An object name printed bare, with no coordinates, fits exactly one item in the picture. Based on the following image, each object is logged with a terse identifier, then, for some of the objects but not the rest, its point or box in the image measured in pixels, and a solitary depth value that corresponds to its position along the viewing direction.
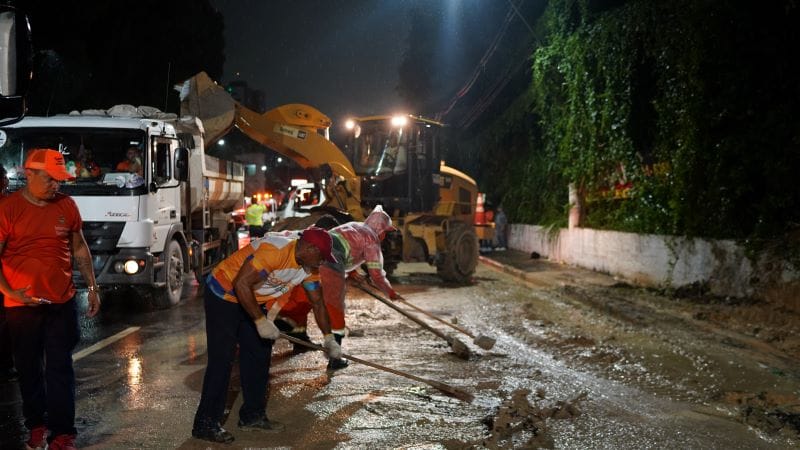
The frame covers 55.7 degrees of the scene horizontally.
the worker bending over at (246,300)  4.97
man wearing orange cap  4.78
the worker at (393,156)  15.44
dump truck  9.87
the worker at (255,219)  16.91
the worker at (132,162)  10.22
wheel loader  14.51
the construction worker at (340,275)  7.69
